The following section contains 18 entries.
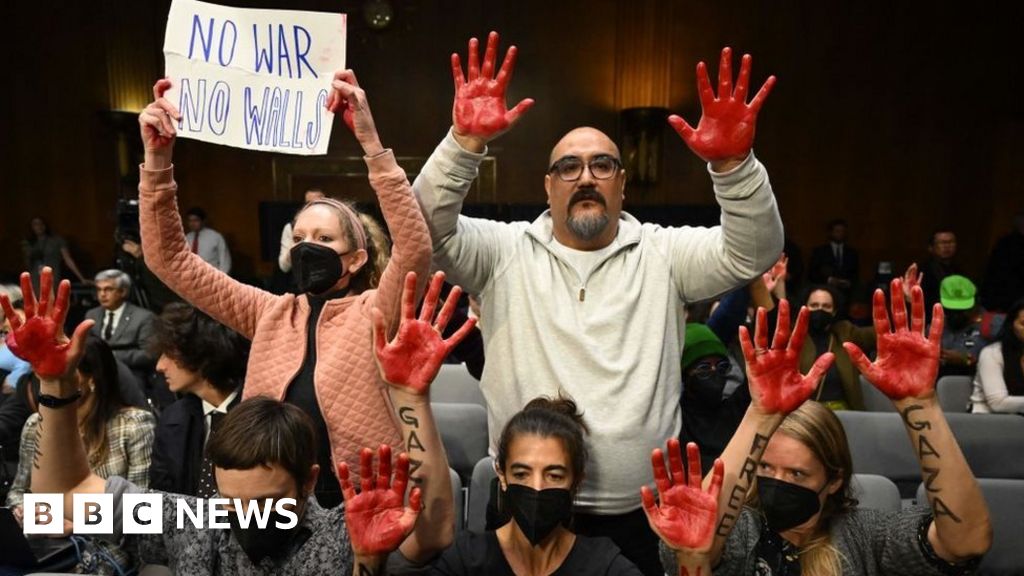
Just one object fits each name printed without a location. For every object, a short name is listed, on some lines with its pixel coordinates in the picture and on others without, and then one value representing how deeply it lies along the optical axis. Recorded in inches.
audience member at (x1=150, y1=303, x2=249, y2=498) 86.1
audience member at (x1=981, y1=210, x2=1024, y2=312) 249.1
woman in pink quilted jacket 65.5
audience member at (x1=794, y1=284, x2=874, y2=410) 139.9
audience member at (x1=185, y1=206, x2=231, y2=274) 285.9
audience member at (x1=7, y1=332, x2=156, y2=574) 92.2
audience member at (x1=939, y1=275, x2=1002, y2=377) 172.6
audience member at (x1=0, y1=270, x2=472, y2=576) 55.3
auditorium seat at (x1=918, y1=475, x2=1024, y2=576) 86.7
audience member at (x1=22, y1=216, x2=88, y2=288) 315.0
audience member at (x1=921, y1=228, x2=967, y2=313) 242.8
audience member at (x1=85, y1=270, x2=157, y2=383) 175.9
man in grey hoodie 65.2
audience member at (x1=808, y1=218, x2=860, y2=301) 299.7
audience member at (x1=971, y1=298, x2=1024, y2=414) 138.3
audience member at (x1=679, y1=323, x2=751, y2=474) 98.3
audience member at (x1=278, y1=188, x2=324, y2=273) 188.8
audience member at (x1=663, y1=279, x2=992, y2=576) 56.5
